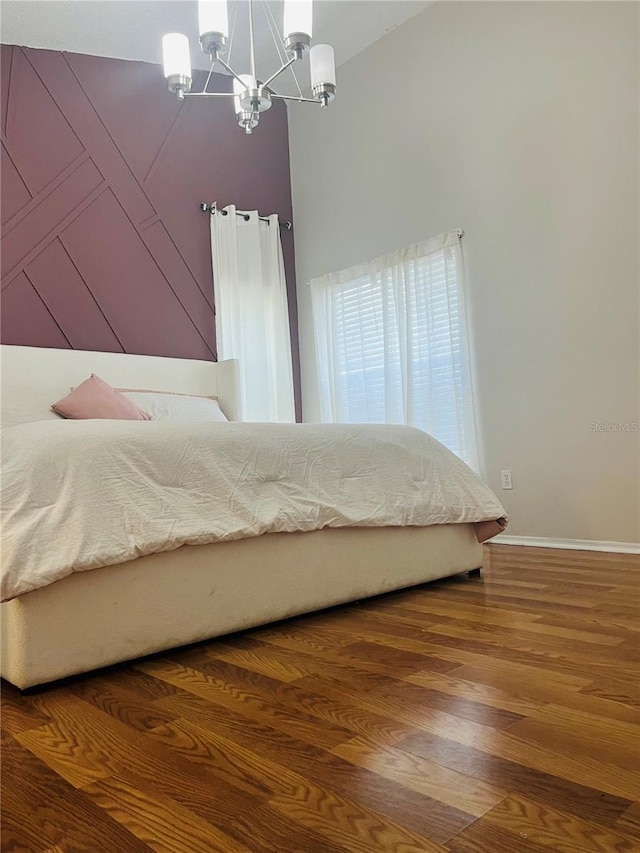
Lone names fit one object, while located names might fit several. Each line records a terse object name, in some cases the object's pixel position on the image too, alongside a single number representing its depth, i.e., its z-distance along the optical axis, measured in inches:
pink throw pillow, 128.6
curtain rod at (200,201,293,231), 175.9
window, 150.9
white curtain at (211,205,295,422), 176.6
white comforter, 61.3
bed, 60.9
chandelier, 99.3
